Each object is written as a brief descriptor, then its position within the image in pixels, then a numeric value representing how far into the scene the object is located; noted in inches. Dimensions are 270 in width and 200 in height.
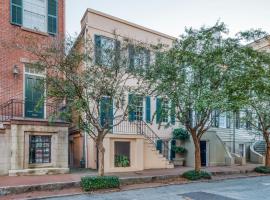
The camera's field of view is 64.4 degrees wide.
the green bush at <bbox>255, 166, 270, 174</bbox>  464.4
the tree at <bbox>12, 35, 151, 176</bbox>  300.1
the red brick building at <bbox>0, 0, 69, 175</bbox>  347.2
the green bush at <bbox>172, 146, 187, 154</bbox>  524.3
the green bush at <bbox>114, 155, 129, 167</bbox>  421.8
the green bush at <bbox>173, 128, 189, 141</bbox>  528.1
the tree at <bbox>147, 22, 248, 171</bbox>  353.3
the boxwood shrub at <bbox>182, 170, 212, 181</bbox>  378.4
